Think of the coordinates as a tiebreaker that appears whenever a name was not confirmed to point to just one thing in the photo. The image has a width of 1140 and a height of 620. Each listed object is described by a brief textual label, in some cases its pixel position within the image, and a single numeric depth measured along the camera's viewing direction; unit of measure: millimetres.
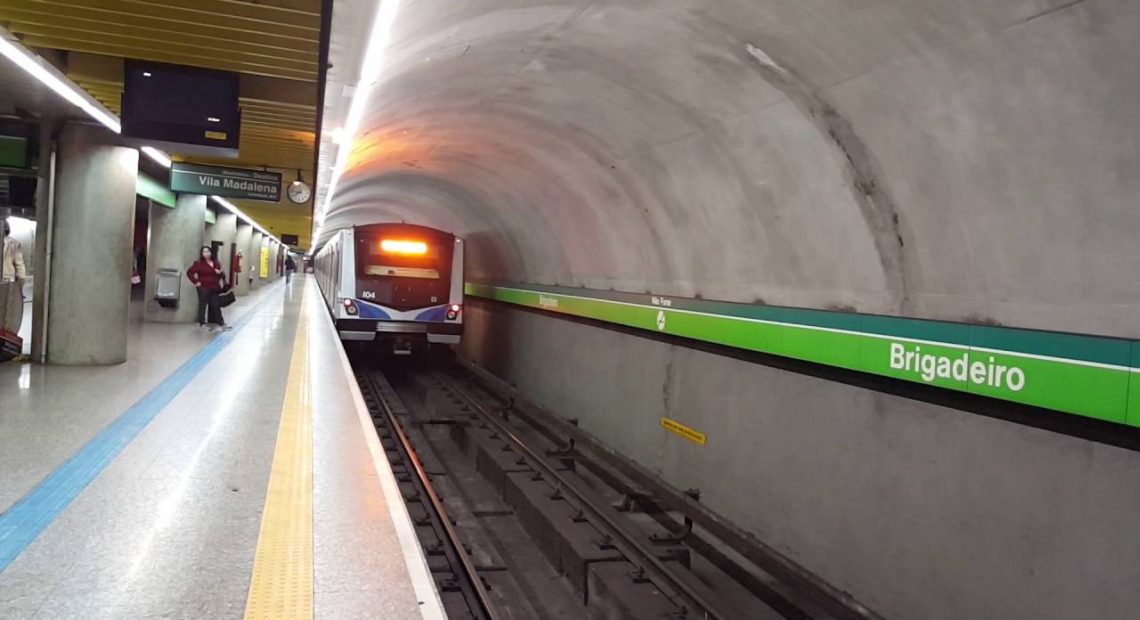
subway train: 13023
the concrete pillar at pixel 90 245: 7797
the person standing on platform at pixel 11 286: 8109
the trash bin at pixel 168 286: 13359
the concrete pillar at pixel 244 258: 24675
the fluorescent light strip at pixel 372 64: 4566
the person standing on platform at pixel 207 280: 12539
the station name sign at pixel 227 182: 10727
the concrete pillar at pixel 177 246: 13883
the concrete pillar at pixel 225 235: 18750
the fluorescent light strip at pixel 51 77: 5066
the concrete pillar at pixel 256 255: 30553
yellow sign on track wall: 7102
